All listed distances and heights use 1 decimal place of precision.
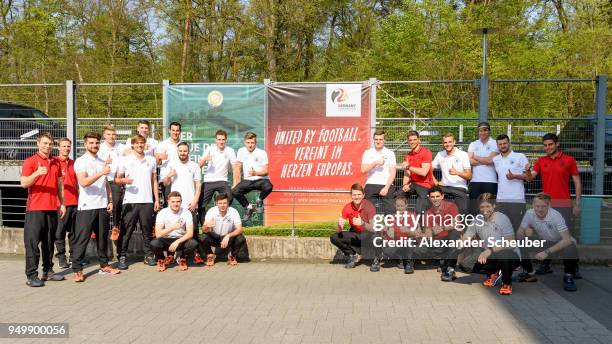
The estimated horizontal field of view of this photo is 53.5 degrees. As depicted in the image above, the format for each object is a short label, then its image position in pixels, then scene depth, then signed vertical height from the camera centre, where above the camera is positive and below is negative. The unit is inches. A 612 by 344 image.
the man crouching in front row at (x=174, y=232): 362.3 -38.5
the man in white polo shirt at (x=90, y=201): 335.3 -19.3
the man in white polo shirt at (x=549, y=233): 314.3 -32.4
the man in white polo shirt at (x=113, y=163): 378.3 +2.9
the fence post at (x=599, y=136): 396.8 +24.3
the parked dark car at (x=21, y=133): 493.0 +27.9
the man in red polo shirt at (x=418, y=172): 371.6 -0.9
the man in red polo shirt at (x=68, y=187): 343.0 -11.3
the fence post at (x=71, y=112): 438.6 +40.0
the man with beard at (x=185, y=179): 383.9 -6.8
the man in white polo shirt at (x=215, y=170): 413.4 -0.9
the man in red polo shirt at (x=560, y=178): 343.6 -3.4
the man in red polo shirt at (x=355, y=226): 365.4 -33.6
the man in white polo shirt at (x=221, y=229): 374.6 -37.5
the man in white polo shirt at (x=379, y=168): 379.2 +1.4
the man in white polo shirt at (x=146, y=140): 398.6 +18.2
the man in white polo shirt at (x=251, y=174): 426.6 -3.5
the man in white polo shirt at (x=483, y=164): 365.4 +4.4
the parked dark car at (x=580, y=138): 410.6 +23.7
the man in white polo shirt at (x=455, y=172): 364.5 -0.5
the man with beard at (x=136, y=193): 369.4 -15.3
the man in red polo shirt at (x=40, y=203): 321.1 -19.3
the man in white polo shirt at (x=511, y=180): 349.1 -4.8
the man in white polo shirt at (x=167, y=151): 403.5 +11.5
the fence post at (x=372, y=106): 463.8 +49.1
